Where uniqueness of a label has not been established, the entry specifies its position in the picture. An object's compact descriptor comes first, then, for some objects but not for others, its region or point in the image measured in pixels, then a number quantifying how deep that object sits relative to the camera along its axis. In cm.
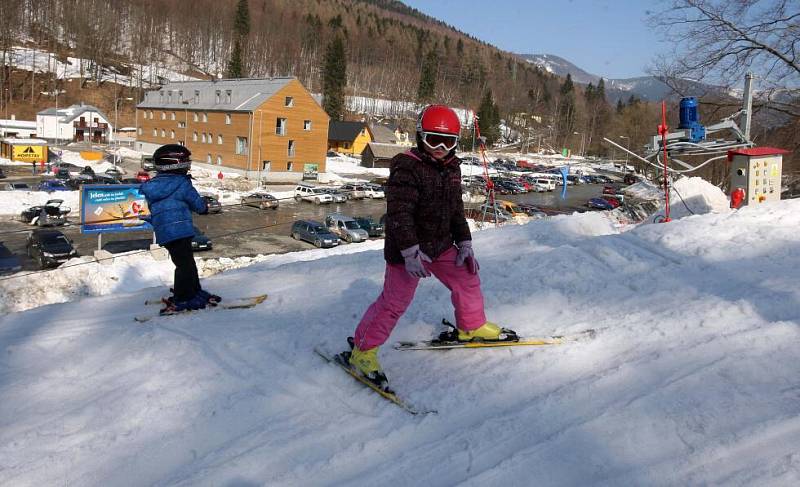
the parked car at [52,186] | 3734
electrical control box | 939
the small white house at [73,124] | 7119
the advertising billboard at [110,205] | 2150
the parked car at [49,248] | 2166
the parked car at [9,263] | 1941
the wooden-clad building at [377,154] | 6719
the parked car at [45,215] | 2905
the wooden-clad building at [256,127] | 5141
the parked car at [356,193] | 4442
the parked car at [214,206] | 3466
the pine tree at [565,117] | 11769
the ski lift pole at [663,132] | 968
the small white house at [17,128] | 6869
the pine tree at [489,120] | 9016
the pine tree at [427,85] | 11012
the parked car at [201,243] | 2534
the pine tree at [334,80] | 9012
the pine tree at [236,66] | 8912
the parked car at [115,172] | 4666
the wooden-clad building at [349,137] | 7900
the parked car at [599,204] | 4162
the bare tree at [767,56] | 1744
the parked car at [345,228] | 2880
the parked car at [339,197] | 4247
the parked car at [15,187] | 3659
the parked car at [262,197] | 3766
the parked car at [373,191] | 4516
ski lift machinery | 943
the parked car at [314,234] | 2772
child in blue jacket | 553
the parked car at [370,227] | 3033
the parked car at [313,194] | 4178
